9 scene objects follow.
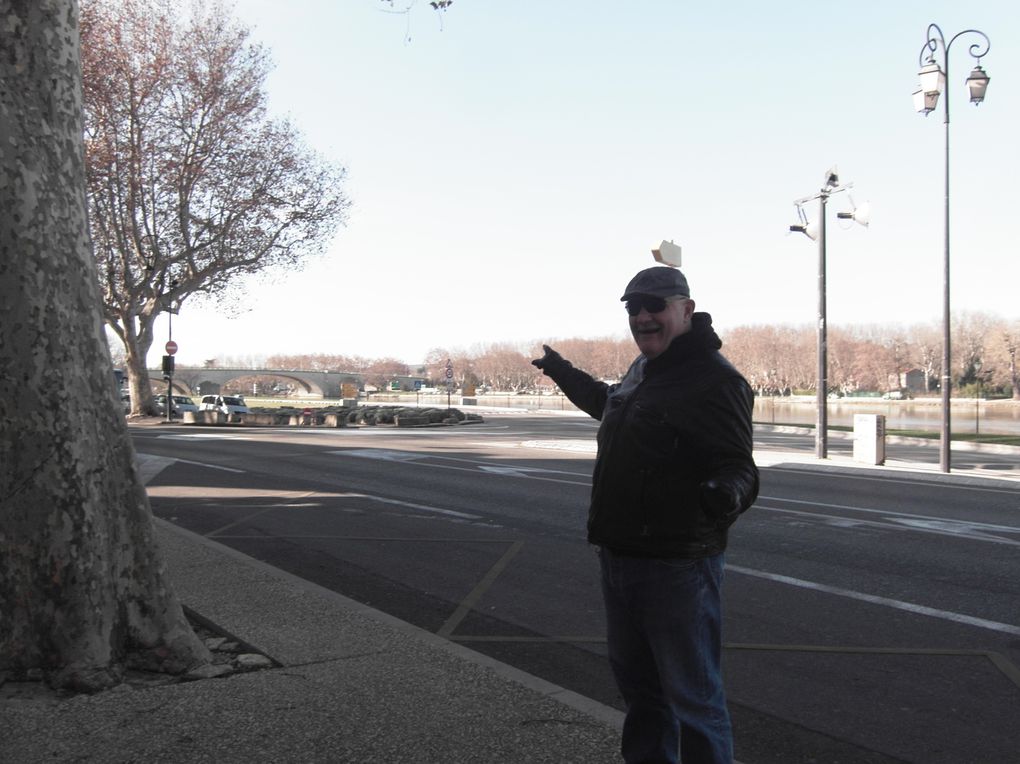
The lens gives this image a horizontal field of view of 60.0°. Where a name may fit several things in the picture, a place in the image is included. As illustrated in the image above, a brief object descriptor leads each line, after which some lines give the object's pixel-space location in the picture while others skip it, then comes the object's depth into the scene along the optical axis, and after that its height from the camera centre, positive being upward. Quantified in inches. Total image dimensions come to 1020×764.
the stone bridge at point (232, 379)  4286.4 +71.9
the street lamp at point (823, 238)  757.3 +144.4
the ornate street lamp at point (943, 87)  663.8 +239.2
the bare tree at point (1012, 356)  3270.2 +162.7
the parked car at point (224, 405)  1675.8 -23.1
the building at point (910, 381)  4355.3 +92.6
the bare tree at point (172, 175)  1444.4 +379.9
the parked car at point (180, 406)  1898.4 -29.9
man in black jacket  115.2 -12.8
